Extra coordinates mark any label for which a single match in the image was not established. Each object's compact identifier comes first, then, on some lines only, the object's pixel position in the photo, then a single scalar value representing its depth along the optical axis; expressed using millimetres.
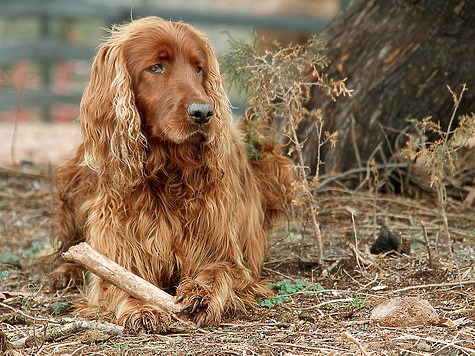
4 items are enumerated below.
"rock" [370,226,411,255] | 8937
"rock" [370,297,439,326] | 6551
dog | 7113
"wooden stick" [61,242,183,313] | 7062
